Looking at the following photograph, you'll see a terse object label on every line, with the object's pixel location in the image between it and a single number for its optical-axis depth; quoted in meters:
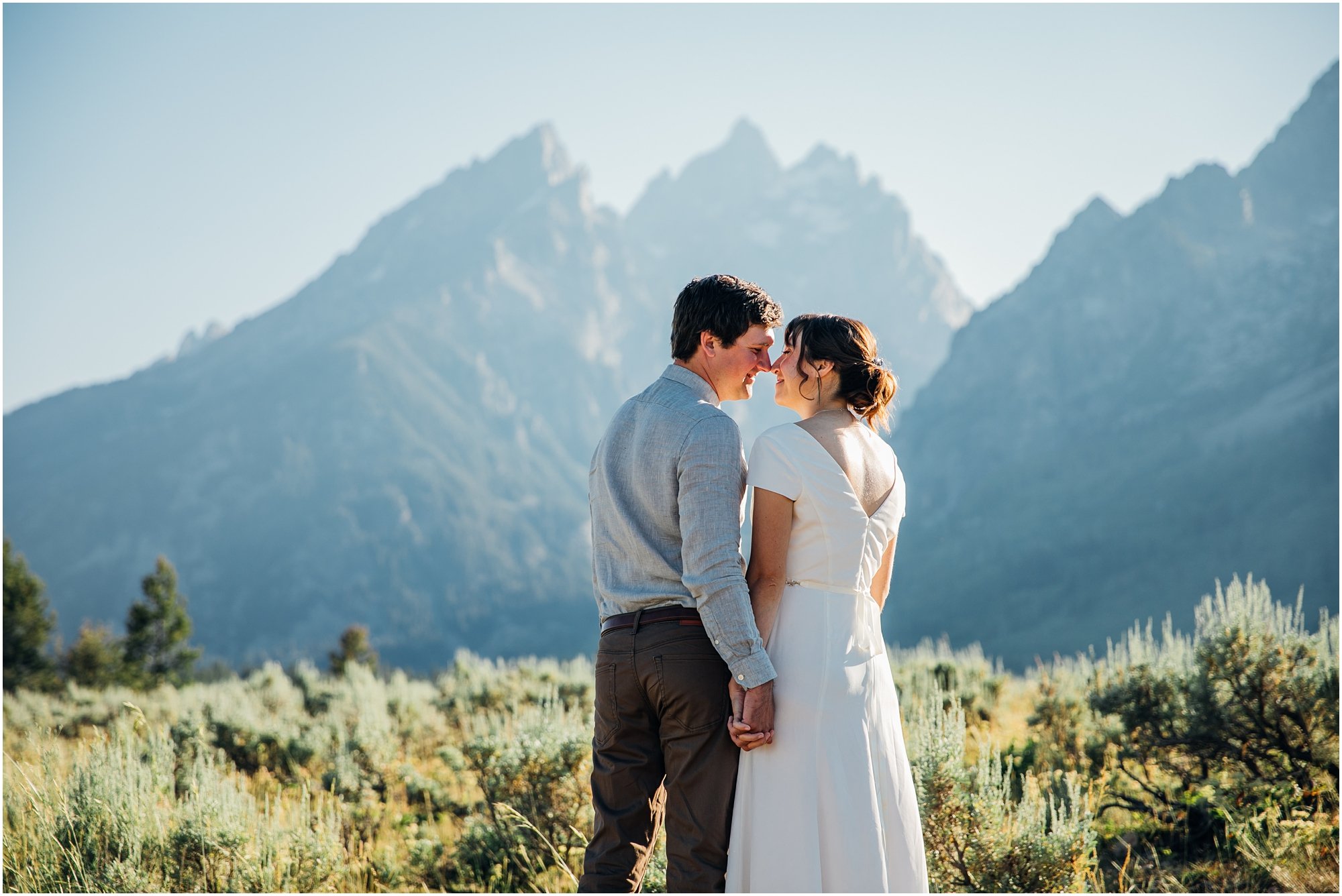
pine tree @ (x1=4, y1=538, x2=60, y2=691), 23.31
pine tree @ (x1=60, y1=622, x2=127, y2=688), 24.70
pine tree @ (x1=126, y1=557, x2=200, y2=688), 26.80
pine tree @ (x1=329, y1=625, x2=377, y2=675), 31.69
